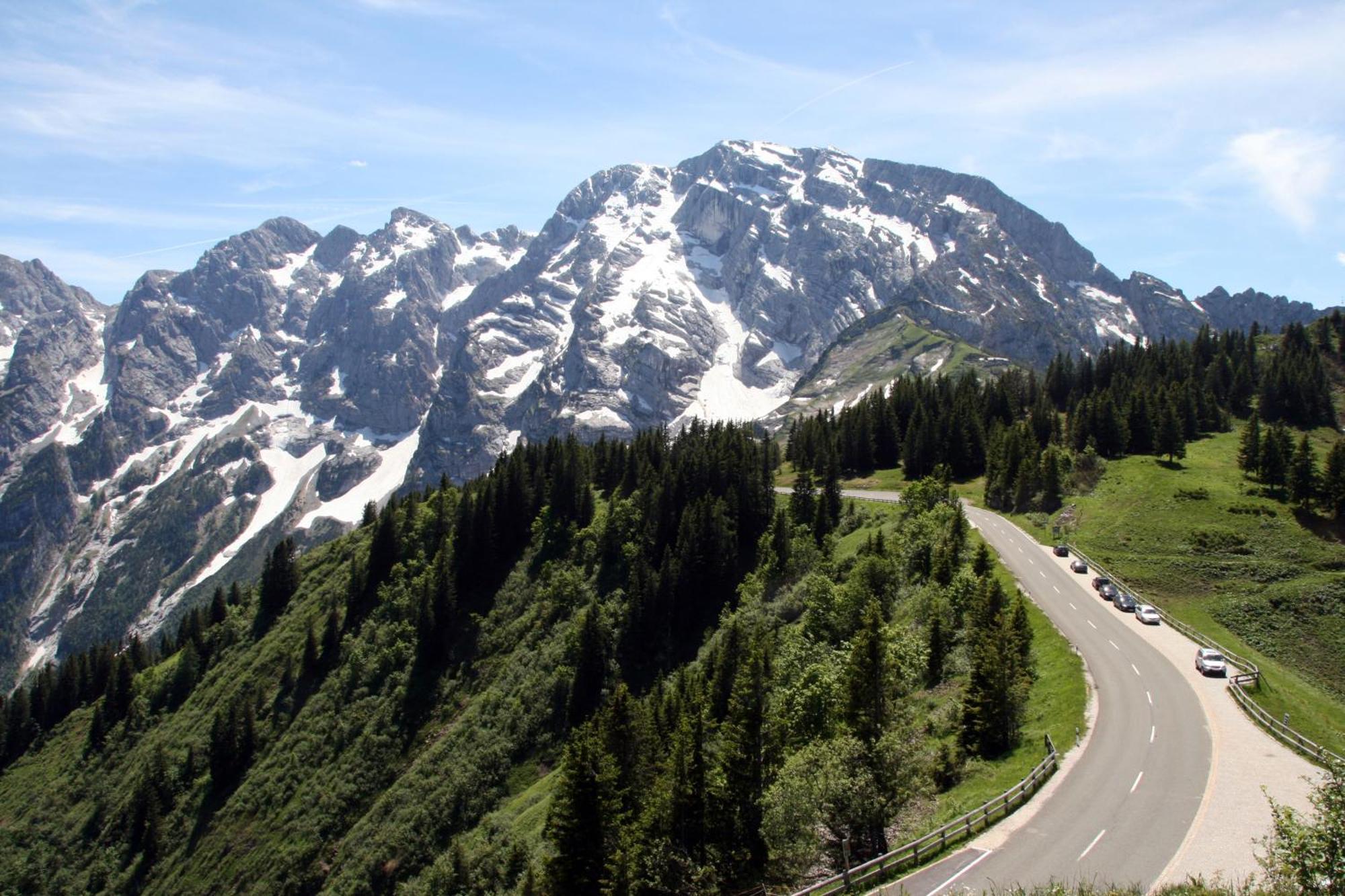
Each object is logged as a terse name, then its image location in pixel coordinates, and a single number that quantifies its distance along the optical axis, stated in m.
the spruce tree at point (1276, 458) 93.25
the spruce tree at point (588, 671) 88.88
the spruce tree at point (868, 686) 38.06
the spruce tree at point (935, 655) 52.41
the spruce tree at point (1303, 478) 85.44
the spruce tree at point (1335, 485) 82.81
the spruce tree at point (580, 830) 43.69
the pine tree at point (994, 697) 40.66
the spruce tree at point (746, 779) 42.09
